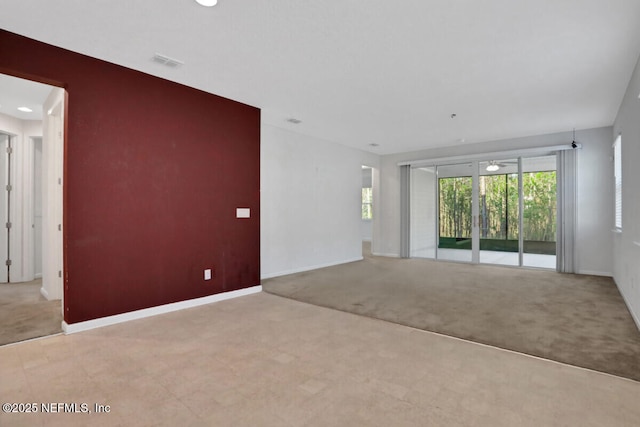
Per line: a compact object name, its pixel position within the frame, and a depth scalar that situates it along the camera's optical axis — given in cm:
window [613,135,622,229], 480
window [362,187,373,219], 1270
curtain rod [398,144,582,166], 632
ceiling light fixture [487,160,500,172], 716
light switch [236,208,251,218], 463
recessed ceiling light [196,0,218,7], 245
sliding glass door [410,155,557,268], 666
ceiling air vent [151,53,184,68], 332
